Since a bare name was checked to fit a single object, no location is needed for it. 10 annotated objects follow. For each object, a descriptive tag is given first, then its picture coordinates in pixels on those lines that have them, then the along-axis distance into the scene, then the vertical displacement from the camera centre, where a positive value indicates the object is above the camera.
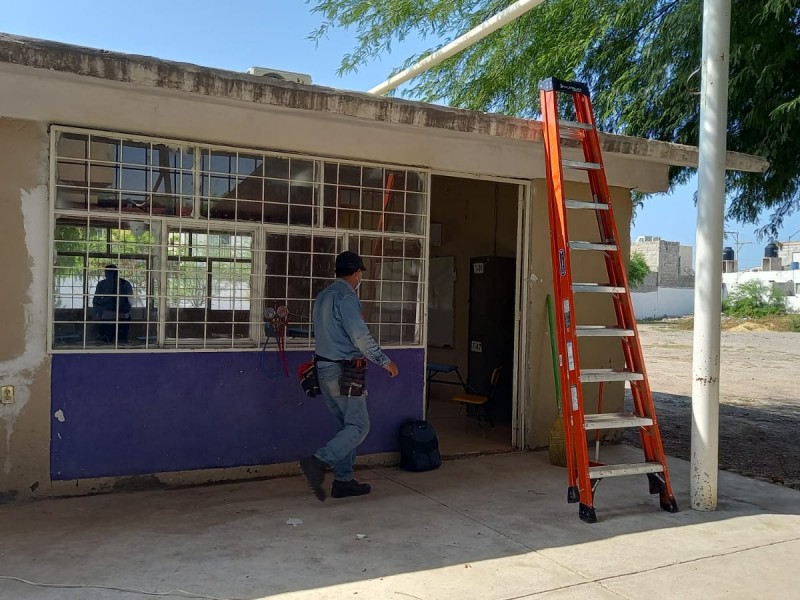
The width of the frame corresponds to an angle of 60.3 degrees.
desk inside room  8.16 -1.00
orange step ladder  4.82 -0.19
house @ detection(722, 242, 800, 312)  46.62 +2.45
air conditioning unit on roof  5.74 +1.87
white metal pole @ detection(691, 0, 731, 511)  5.02 +0.40
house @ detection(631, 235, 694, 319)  50.00 +1.88
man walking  5.11 -0.58
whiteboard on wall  9.56 -0.02
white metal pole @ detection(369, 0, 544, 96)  6.78 +2.87
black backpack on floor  5.95 -1.29
